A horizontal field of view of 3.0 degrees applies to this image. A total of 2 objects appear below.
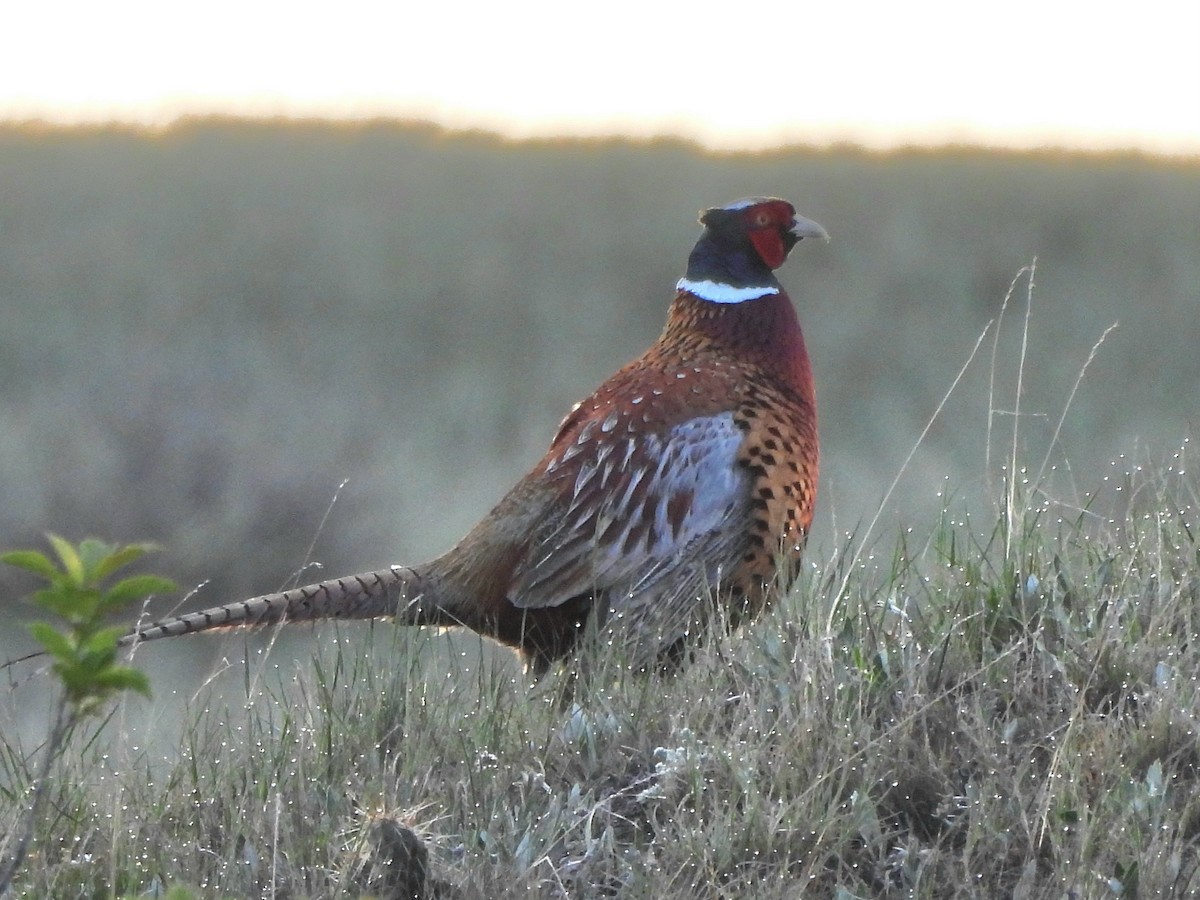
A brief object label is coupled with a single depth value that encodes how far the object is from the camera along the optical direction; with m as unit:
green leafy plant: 12.47
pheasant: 16.98
